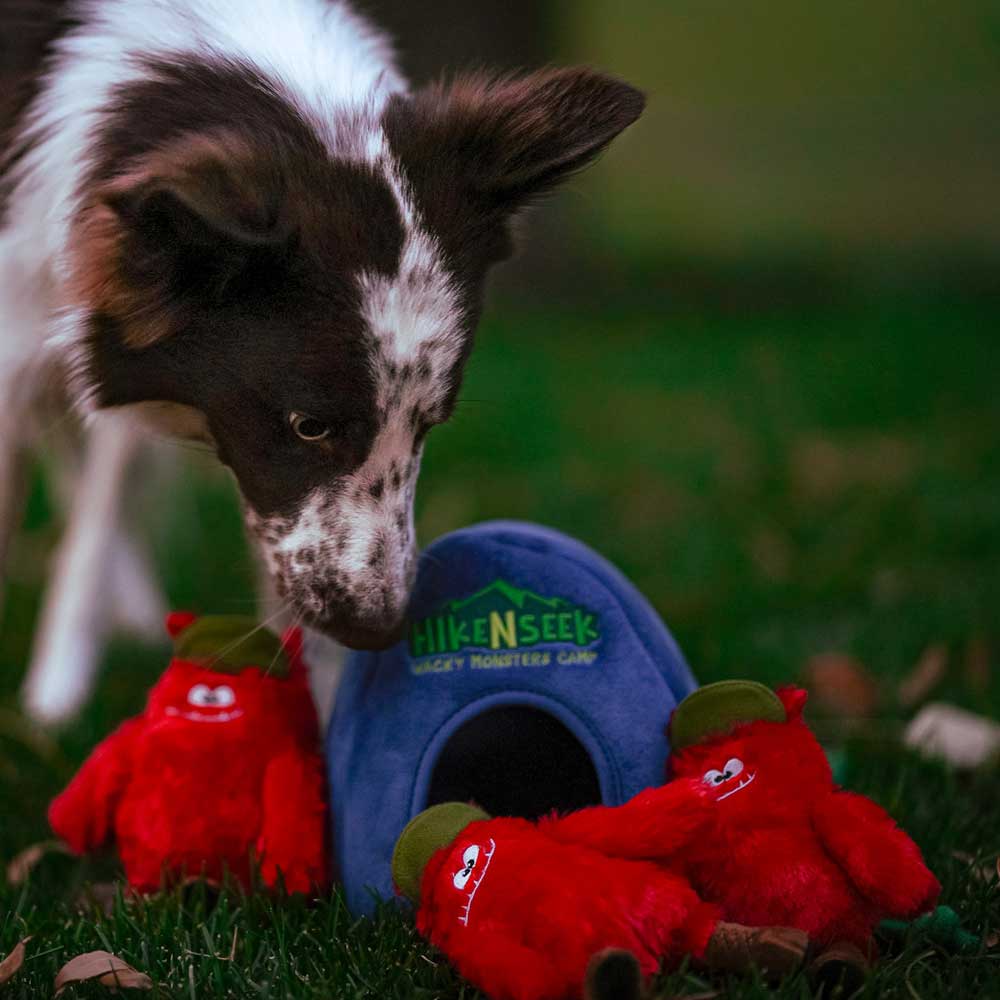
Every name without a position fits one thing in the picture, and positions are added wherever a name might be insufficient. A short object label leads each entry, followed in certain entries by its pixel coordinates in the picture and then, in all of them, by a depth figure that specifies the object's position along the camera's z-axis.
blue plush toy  2.18
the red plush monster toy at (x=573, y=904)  1.79
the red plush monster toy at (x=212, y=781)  2.29
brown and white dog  2.31
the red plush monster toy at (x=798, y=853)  1.94
